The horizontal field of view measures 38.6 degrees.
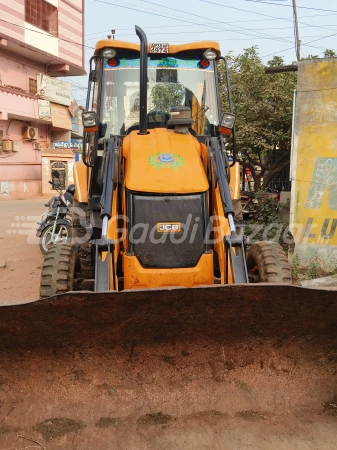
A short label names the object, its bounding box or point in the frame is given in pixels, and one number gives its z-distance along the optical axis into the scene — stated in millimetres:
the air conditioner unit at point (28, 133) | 24516
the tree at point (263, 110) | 10234
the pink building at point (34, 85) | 22938
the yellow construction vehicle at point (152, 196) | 3803
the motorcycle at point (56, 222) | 8461
